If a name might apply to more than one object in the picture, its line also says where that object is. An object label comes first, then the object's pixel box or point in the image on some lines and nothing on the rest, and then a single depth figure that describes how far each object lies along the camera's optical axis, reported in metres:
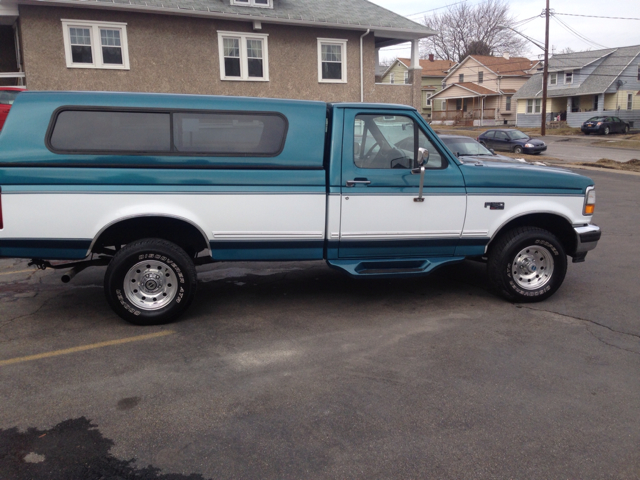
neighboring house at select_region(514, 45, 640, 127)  51.29
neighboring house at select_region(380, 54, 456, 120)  73.12
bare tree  72.19
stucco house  17.45
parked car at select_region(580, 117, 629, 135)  44.78
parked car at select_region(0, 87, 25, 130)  13.26
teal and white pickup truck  5.05
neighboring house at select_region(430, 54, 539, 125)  62.03
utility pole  40.83
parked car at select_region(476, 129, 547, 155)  30.52
